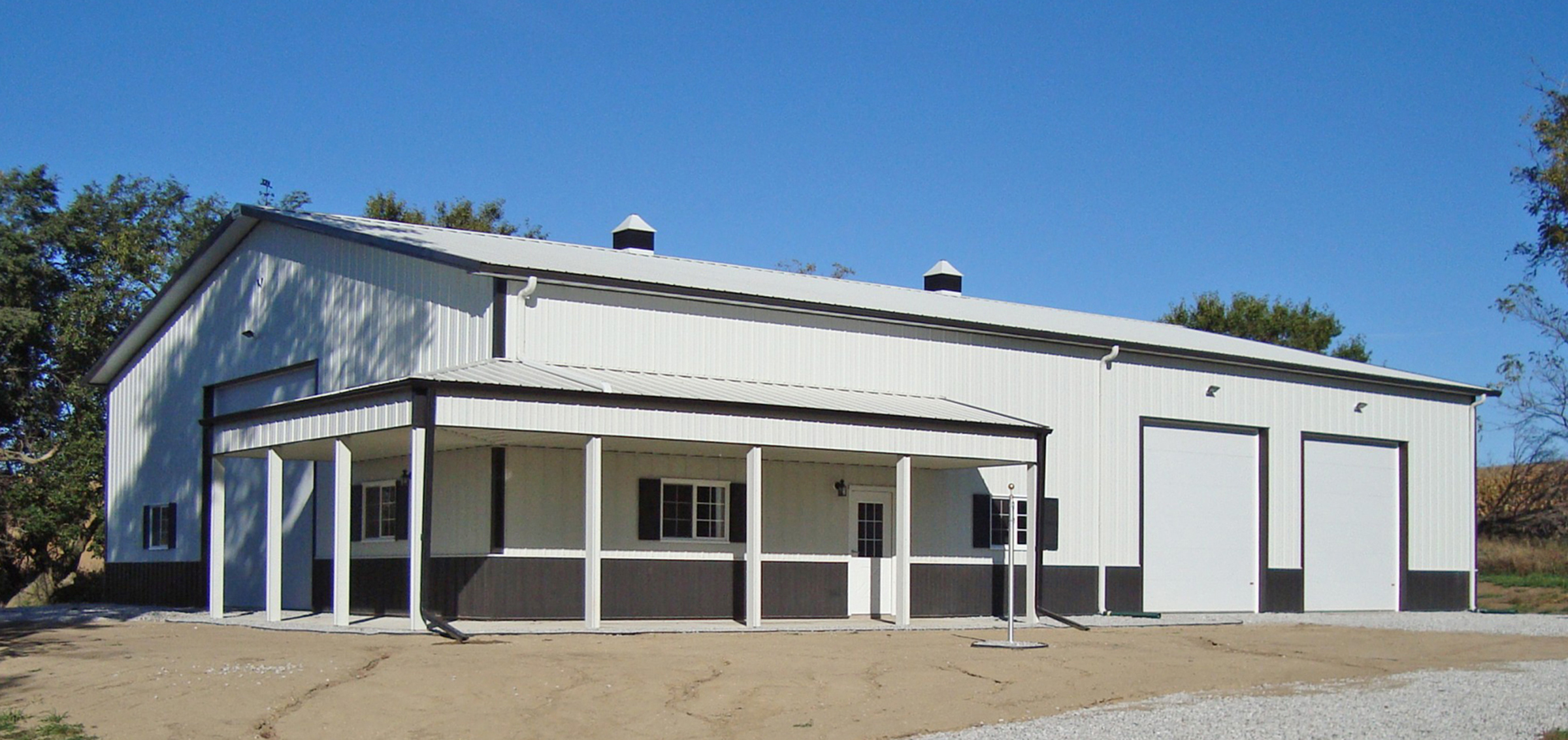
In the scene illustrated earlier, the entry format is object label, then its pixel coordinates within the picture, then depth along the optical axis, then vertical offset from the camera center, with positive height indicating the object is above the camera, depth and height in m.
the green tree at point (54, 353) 36.22 +2.23
